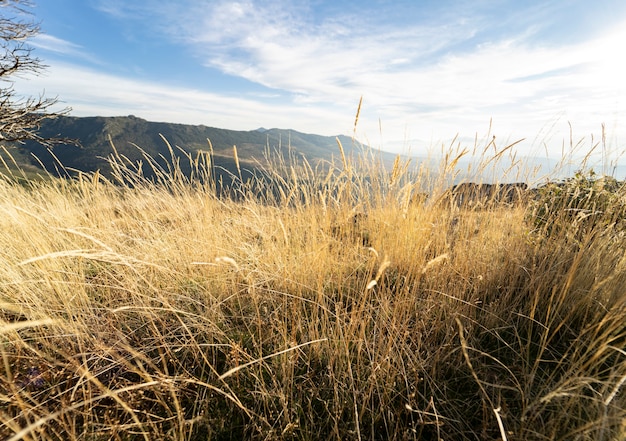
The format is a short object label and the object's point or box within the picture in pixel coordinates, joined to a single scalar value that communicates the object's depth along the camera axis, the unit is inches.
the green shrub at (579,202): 88.5
